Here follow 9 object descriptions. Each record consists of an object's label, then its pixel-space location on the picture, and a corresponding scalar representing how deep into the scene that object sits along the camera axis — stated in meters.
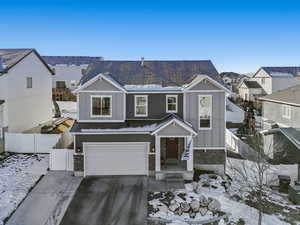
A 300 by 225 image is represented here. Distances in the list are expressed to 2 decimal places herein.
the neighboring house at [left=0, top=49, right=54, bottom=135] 16.90
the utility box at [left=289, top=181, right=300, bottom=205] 11.30
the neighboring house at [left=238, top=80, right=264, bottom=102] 41.34
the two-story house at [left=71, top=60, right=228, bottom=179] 13.28
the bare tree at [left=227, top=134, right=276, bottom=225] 11.14
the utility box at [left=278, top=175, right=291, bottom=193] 12.51
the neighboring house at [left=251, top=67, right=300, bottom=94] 39.36
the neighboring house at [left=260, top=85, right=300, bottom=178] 15.58
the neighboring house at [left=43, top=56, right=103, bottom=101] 36.14
